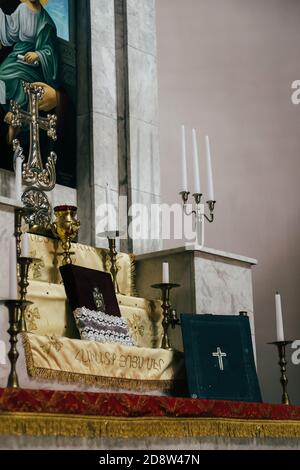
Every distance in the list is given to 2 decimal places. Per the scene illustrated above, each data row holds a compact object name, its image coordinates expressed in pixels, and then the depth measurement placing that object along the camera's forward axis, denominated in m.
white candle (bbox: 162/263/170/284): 5.83
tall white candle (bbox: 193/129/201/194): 6.82
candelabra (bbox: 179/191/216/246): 6.79
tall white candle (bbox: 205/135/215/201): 6.86
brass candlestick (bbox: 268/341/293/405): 5.95
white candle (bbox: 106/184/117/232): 6.55
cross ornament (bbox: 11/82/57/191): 6.53
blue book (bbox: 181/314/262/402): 5.59
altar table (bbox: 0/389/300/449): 4.08
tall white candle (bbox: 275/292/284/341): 5.93
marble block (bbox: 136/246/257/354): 6.27
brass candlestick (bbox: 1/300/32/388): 4.59
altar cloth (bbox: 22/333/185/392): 4.86
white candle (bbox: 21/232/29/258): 5.08
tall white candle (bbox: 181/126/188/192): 6.78
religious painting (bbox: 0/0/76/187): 6.68
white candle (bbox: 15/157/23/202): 5.50
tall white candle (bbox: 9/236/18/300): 4.63
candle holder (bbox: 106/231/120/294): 6.26
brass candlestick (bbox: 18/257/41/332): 5.04
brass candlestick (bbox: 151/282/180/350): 5.85
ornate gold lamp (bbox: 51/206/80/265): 5.84
